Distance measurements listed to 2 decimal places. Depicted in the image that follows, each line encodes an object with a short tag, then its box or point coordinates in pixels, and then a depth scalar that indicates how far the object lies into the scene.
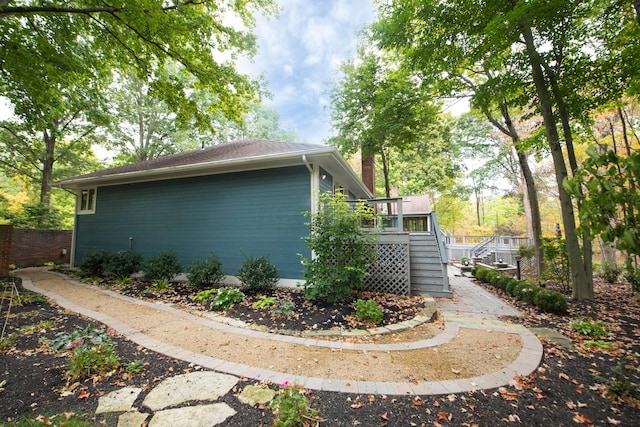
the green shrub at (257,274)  5.62
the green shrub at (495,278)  7.46
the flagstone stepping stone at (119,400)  1.92
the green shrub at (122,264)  7.03
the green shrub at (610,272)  8.04
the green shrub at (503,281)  6.79
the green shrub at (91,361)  2.30
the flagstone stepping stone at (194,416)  1.78
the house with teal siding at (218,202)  6.31
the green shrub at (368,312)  4.04
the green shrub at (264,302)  4.70
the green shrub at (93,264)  7.49
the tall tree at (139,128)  14.65
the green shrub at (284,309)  4.26
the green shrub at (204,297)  5.04
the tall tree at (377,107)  8.17
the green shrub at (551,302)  4.66
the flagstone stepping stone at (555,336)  3.31
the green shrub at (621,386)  2.13
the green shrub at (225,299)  4.67
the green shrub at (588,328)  3.57
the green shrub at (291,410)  1.72
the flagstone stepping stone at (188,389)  2.03
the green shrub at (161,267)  6.54
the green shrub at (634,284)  5.93
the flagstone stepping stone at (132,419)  1.76
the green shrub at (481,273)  8.65
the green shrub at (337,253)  4.70
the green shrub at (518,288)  5.82
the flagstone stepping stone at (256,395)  2.05
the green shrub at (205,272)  6.01
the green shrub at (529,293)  5.30
